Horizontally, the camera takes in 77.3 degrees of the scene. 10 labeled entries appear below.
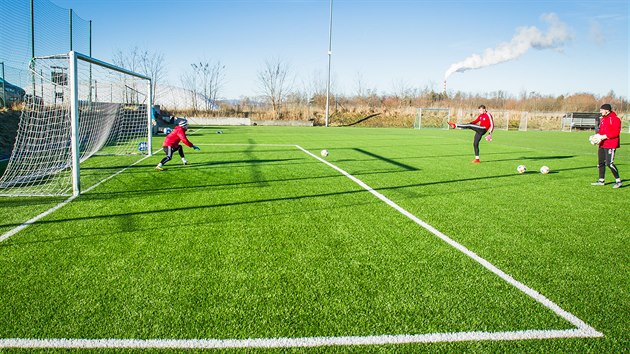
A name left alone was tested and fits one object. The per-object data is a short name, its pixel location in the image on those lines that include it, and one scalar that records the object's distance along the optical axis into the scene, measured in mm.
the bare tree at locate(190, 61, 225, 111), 52812
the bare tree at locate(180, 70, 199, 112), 48797
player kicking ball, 13727
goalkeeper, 11219
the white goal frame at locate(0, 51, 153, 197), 7633
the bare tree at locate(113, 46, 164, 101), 44406
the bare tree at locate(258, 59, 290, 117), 54312
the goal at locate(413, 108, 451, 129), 48531
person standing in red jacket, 9688
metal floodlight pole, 41781
